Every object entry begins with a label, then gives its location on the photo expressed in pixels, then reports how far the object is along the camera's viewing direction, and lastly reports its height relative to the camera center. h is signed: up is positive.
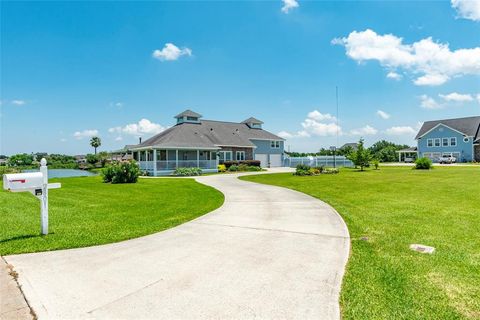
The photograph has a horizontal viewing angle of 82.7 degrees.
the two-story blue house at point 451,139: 46.06 +2.60
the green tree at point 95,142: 80.19 +5.75
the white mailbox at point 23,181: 5.15 -0.36
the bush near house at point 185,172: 26.52 -1.22
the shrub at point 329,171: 26.06 -1.45
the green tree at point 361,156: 29.83 -0.08
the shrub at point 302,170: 23.48 -1.21
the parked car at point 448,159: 44.54 -0.93
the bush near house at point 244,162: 33.74 -0.58
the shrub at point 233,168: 31.78 -1.13
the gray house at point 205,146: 28.02 +1.59
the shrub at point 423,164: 29.30 -1.09
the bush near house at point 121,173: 18.88 -0.83
